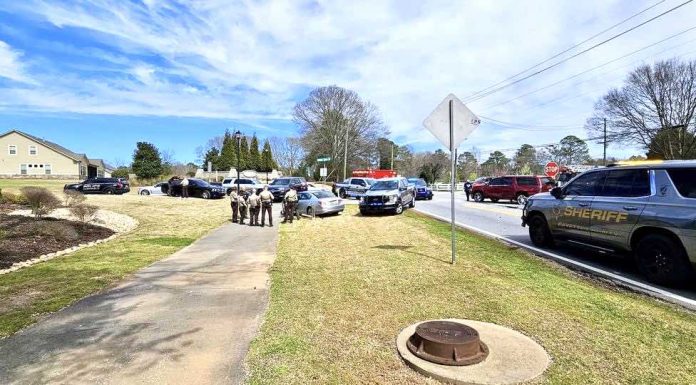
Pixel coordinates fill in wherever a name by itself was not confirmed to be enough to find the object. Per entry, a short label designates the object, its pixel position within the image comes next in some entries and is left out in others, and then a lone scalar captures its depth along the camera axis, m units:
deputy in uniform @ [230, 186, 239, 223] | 18.45
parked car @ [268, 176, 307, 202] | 30.10
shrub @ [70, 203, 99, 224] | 15.54
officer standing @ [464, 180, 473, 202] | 31.59
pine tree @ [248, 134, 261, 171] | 84.44
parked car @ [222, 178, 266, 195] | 34.59
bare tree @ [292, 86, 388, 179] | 69.19
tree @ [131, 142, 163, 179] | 57.14
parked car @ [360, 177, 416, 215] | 19.88
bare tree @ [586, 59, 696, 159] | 43.50
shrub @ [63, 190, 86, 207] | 16.88
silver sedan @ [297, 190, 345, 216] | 20.53
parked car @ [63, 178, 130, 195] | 38.25
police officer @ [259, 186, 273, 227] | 17.28
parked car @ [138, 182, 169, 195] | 38.34
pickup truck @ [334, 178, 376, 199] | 33.50
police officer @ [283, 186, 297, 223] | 18.44
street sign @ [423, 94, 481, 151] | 7.69
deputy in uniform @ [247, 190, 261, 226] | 17.64
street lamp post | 29.41
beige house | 65.31
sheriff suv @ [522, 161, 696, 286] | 6.48
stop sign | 33.31
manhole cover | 3.85
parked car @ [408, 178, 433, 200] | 32.89
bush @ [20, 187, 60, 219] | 14.94
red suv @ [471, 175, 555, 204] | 27.22
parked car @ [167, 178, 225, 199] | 32.53
